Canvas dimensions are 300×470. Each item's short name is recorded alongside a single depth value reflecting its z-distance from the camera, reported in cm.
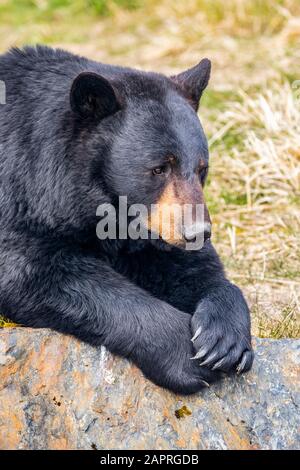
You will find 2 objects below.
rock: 764
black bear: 812
